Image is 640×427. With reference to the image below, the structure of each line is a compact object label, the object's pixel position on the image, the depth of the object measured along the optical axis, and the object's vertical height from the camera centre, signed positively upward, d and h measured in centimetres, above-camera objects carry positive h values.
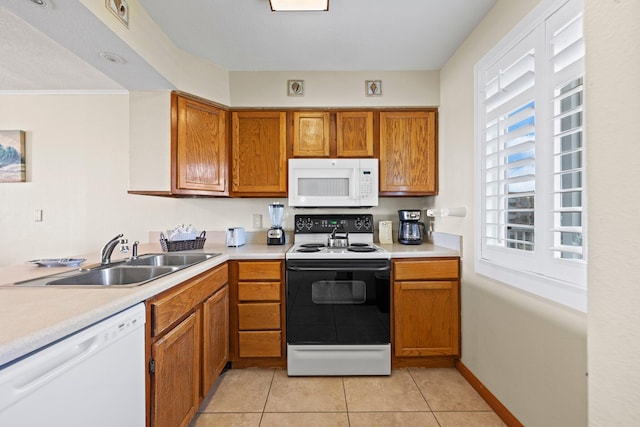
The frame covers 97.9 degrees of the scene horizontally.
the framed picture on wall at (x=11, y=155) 253 +53
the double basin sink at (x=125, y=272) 126 -32
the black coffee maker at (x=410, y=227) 249 -13
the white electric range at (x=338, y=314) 200 -73
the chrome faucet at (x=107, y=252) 157 -22
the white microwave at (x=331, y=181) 239 +27
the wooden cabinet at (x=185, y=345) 117 -68
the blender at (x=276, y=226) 253 -12
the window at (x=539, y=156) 114 +27
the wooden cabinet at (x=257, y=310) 205 -72
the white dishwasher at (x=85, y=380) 66 -48
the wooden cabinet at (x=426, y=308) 206 -71
